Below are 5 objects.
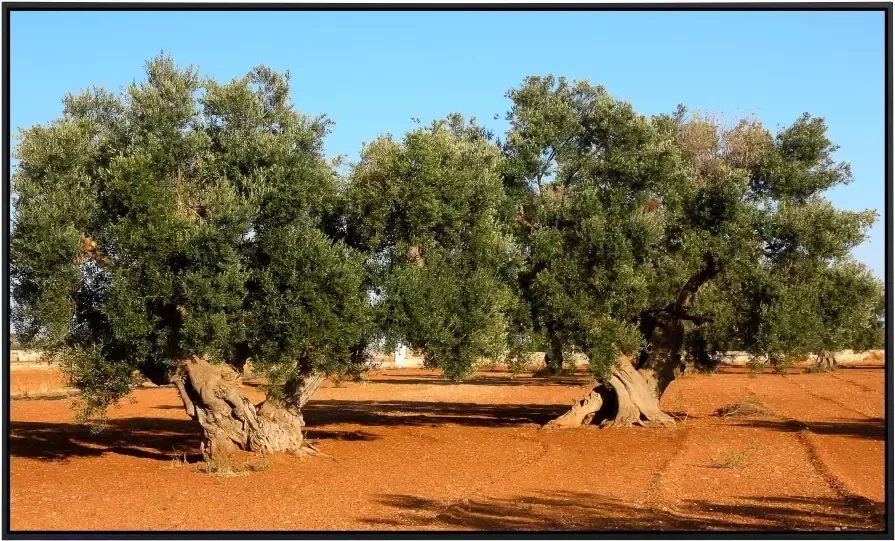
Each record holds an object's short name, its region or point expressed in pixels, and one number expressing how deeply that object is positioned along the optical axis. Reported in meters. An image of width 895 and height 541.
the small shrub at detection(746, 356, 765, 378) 24.68
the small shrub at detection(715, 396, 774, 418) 31.55
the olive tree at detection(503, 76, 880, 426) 22.64
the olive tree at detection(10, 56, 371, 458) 16.64
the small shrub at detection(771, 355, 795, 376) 23.69
